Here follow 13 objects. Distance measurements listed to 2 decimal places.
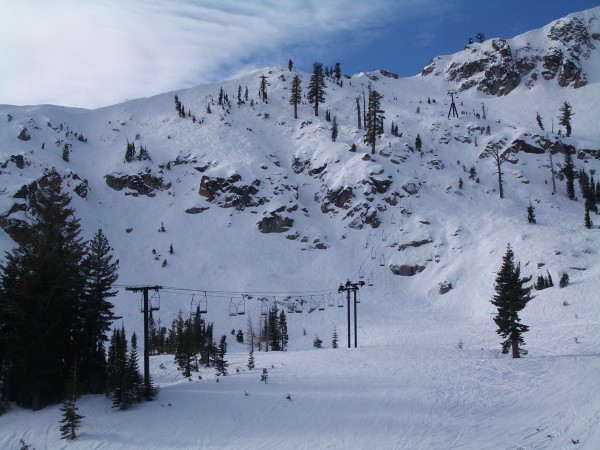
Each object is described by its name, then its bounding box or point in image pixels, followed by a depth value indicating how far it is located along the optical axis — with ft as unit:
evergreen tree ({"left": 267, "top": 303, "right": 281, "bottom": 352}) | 167.73
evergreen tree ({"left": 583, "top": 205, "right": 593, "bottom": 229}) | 198.70
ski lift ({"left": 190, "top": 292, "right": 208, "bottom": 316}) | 212.56
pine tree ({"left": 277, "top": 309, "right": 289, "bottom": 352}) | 178.40
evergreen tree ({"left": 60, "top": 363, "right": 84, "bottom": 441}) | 71.67
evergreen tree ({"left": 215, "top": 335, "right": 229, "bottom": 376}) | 109.50
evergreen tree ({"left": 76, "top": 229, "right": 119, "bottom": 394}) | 96.58
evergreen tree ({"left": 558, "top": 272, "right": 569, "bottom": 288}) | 152.15
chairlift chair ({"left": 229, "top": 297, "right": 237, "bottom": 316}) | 198.80
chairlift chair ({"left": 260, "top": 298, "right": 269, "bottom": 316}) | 204.07
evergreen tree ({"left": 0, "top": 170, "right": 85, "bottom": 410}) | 84.48
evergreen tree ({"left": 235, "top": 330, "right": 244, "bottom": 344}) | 193.47
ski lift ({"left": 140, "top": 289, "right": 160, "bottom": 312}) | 208.17
